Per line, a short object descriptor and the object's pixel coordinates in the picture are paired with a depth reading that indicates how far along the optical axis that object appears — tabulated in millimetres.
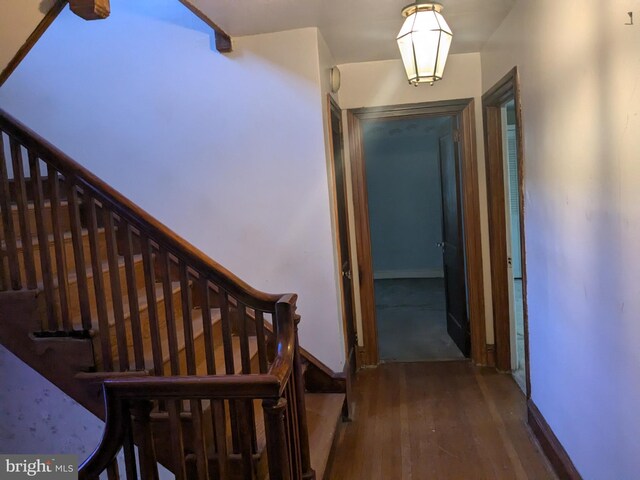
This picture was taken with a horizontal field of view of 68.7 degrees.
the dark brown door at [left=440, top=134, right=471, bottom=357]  3797
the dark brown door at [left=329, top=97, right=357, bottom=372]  3324
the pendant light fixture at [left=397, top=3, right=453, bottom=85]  2320
